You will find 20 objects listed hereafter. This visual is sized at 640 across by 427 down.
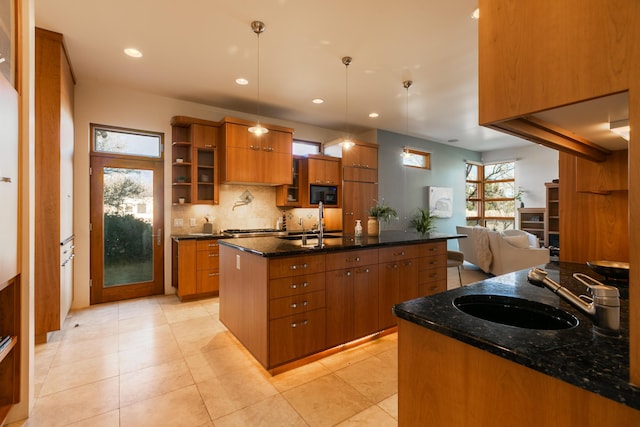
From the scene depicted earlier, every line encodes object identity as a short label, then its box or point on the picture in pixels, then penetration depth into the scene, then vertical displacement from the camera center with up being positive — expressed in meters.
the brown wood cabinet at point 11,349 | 1.75 -0.82
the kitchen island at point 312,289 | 2.22 -0.68
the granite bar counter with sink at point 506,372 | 0.66 -0.42
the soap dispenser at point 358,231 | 3.41 -0.22
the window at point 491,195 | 8.14 +0.50
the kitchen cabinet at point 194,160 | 4.40 +0.80
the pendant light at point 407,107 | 4.00 +1.80
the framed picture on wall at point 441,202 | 7.19 +0.26
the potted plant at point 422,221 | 6.75 -0.20
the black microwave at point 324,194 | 5.43 +0.34
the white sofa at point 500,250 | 4.99 -0.69
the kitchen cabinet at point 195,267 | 4.02 -0.79
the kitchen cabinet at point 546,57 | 0.62 +0.38
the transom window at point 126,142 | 4.03 +1.02
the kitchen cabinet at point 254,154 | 4.45 +0.92
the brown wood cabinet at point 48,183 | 2.73 +0.28
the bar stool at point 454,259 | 4.07 -0.67
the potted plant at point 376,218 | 3.44 -0.07
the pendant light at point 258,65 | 2.73 +1.76
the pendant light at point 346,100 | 3.38 +1.78
